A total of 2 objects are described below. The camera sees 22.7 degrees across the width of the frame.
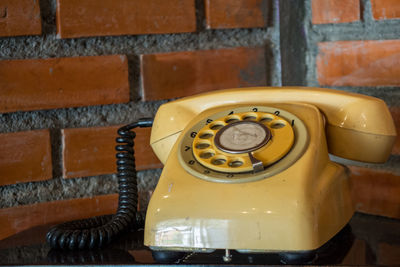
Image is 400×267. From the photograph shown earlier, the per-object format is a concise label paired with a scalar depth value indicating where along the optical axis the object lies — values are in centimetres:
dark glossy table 71
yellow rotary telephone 69
